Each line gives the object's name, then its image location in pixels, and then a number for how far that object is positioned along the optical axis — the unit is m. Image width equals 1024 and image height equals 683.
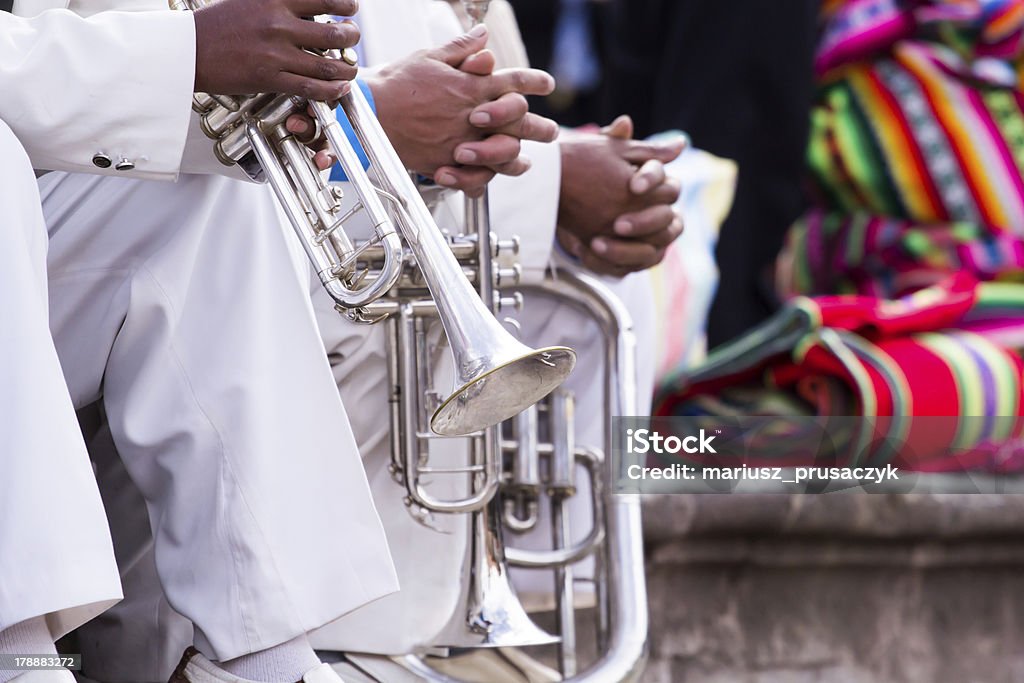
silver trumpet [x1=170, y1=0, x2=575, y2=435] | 5.07
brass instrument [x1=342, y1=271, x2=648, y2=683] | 5.43
